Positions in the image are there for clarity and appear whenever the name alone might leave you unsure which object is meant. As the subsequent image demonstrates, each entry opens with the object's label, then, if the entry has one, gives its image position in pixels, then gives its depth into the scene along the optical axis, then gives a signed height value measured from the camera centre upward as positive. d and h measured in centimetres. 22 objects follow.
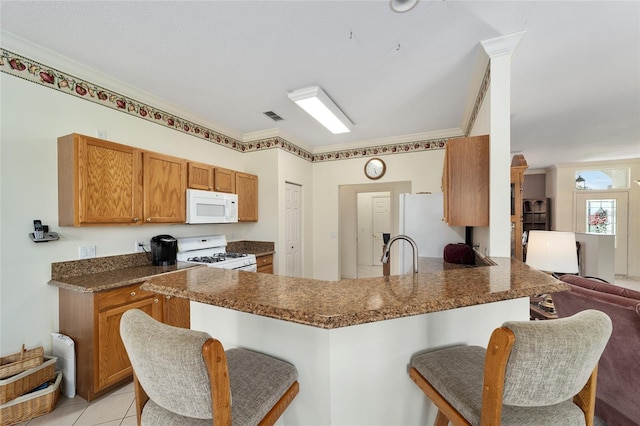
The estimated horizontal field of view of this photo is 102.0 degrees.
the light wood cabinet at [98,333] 188 -90
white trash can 193 -113
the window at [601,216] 588 -16
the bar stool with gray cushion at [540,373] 66 -43
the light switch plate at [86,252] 223 -34
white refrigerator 297 -20
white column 181 +38
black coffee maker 266 -38
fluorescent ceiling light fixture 260 +115
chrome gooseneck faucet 134 -22
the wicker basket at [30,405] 163 -126
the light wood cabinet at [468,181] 194 +23
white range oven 289 -51
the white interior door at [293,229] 411 -29
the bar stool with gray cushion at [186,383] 66 -46
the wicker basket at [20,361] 172 -102
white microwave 289 +6
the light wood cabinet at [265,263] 361 -73
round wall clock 430 +71
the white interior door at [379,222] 715 -31
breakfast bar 86 -48
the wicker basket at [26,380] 164 -112
